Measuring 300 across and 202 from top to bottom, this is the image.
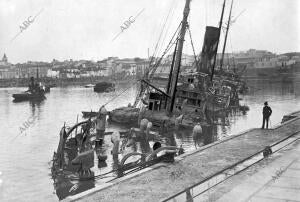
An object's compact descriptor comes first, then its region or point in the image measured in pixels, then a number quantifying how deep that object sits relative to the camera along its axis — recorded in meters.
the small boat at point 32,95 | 82.56
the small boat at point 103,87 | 116.47
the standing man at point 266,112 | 24.70
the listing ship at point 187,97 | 33.34
